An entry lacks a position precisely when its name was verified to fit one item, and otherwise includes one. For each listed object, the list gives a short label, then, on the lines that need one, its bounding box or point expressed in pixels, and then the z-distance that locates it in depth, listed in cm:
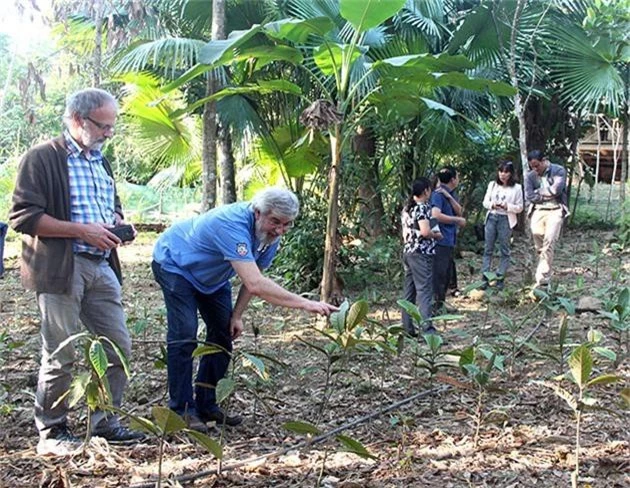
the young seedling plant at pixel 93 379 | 273
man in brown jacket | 318
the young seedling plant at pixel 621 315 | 433
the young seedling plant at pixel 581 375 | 269
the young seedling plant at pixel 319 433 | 261
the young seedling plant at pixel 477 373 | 335
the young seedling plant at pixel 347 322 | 310
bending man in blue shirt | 334
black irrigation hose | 287
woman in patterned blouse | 578
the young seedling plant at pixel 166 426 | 237
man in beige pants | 717
